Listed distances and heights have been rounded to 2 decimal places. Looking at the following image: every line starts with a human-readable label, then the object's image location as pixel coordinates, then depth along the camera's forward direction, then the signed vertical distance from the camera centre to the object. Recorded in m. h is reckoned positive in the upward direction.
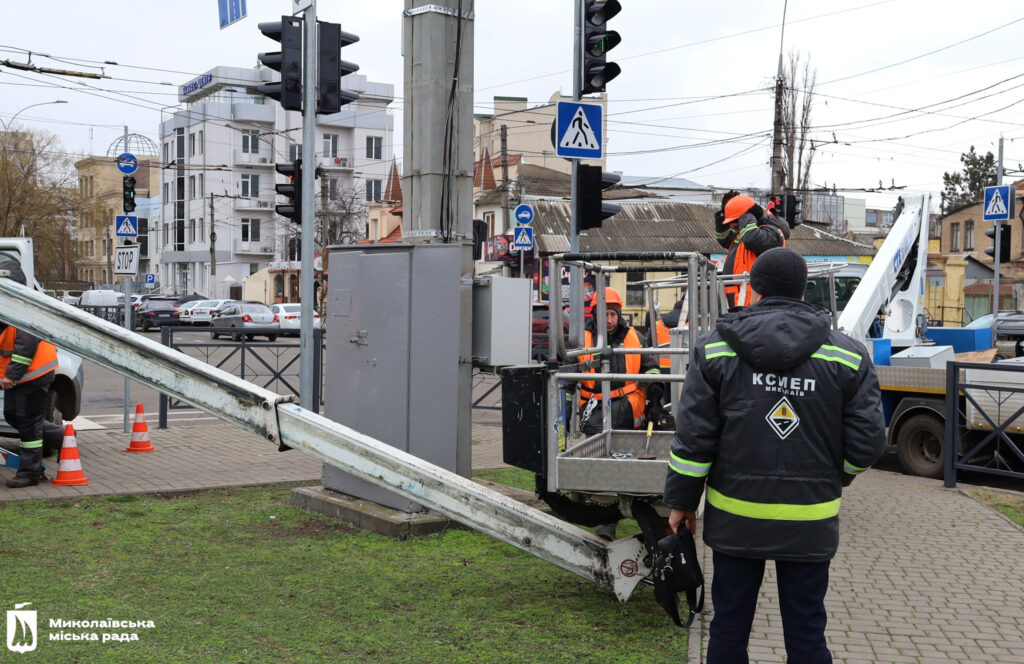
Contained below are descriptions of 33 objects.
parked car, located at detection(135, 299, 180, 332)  45.19 -2.39
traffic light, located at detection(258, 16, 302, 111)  8.62 +1.71
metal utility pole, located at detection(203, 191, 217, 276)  72.94 +0.23
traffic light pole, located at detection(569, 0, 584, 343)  10.25 +1.76
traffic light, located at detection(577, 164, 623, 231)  10.21 +0.70
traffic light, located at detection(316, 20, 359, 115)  8.80 +1.67
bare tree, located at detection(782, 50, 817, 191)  38.66 +5.21
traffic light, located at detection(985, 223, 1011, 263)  18.61 +0.58
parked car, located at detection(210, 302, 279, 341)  39.75 -2.17
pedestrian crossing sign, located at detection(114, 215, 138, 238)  13.71 +0.43
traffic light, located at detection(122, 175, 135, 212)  14.68 +0.94
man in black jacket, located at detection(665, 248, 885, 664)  3.80 -0.67
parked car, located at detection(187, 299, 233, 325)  45.66 -2.24
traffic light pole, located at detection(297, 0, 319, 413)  8.55 +0.77
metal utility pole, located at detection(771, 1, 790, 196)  28.78 +3.38
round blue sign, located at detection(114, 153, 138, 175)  14.88 +1.41
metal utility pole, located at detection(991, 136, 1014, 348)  18.16 +0.08
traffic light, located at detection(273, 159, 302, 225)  9.06 +0.64
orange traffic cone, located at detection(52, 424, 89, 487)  8.86 -1.80
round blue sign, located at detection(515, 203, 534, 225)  22.29 +1.08
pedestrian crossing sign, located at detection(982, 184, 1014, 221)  18.17 +1.19
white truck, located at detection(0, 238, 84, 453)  9.89 -1.31
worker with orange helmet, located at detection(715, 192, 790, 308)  7.06 +0.24
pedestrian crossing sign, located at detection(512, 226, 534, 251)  22.00 +0.55
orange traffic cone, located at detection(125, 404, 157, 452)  11.06 -1.92
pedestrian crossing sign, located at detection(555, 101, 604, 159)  9.92 +1.29
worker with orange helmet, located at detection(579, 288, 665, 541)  7.12 -0.89
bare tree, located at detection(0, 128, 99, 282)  54.62 +3.72
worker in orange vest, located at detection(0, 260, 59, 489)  8.54 -1.09
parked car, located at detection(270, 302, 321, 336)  40.66 -2.17
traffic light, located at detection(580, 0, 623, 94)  10.28 +2.22
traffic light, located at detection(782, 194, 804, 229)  18.09 +1.04
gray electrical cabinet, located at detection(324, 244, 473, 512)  7.24 -0.63
